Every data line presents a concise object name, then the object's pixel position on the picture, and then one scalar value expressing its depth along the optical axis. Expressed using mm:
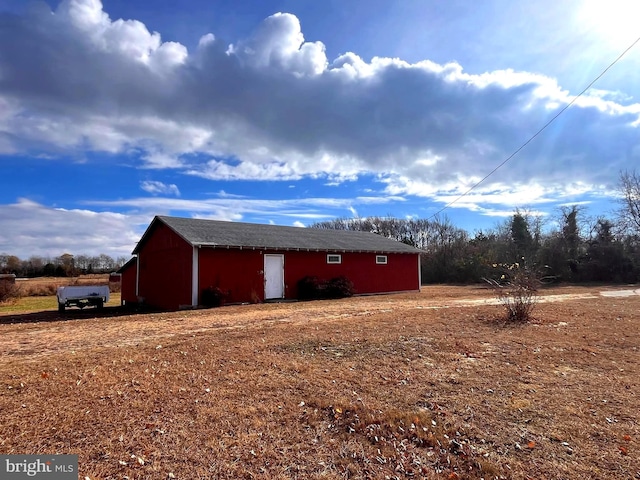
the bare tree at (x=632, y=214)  32375
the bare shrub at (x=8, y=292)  23562
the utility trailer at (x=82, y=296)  16156
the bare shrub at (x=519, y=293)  10047
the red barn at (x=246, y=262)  16172
